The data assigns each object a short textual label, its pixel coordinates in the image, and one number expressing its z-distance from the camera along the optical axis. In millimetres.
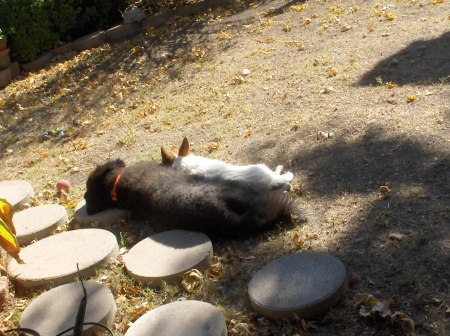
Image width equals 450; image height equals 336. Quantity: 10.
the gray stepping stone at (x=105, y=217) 5951
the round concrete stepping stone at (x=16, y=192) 6535
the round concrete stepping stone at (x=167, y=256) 4656
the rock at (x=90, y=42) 12938
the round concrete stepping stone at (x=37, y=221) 5758
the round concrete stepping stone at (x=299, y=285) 3824
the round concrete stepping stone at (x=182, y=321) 3820
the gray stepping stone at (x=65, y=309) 4168
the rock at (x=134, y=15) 13078
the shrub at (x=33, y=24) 12352
